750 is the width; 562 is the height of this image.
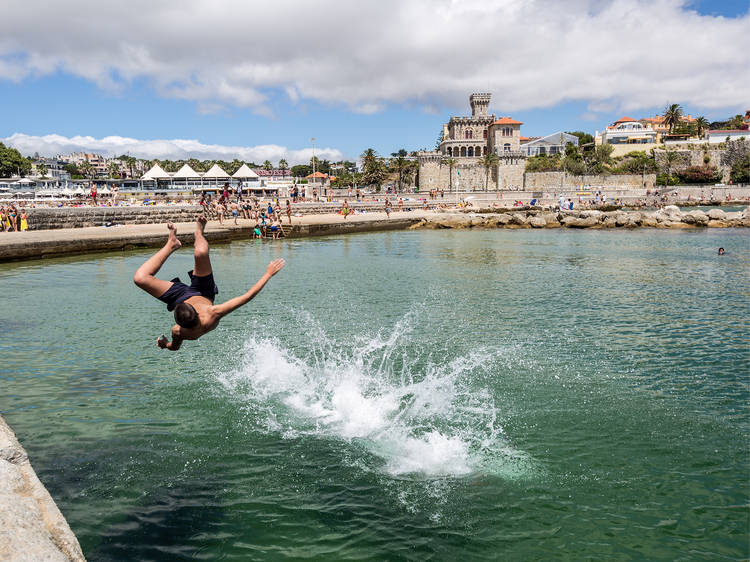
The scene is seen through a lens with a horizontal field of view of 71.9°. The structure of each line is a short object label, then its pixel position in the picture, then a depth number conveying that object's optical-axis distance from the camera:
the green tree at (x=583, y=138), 130.50
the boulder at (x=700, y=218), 46.47
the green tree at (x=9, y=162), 107.94
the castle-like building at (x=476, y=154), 102.12
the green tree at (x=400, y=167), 112.69
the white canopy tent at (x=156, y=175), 68.19
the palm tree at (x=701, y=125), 122.44
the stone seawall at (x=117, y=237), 22.69
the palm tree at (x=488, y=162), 101.94
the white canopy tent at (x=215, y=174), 66.75
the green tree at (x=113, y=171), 139.38
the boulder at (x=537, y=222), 46.78
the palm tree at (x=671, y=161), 105.81
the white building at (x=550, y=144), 123.12
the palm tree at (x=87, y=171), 146.85
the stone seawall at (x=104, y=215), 31.27
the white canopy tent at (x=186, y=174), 66.44
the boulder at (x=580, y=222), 46.34
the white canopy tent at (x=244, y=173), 68.69
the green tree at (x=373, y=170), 113.19
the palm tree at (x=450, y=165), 104.19
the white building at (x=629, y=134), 121.12
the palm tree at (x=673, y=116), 124.69
